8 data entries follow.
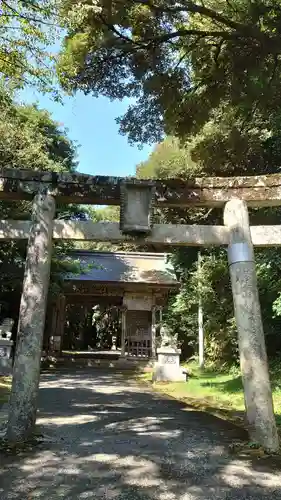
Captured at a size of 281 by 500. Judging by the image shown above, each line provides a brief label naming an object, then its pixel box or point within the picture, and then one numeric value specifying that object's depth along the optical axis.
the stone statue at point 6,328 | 13.70
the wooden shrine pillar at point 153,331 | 17.75
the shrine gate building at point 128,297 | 17.94
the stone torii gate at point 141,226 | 5.55
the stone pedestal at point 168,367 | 12.91
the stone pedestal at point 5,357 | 12.91
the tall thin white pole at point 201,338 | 16.22
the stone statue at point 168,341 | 13.20
